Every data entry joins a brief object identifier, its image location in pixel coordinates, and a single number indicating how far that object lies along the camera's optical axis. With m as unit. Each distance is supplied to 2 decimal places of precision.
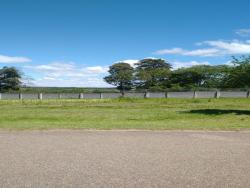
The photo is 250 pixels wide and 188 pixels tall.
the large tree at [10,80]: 42.41
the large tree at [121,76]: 50.91
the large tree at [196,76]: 46.77
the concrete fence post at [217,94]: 31.21
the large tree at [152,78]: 48.82
